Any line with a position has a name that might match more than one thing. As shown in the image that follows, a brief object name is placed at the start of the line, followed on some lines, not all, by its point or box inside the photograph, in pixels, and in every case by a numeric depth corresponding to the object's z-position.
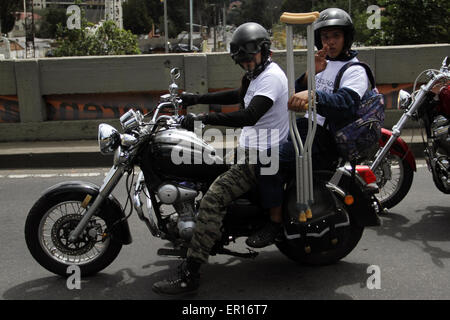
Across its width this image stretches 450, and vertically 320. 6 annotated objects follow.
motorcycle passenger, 4.05
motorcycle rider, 3.96
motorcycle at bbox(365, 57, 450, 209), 5.41
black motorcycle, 4.10
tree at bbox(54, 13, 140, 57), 18.92
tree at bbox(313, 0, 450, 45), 15.26
